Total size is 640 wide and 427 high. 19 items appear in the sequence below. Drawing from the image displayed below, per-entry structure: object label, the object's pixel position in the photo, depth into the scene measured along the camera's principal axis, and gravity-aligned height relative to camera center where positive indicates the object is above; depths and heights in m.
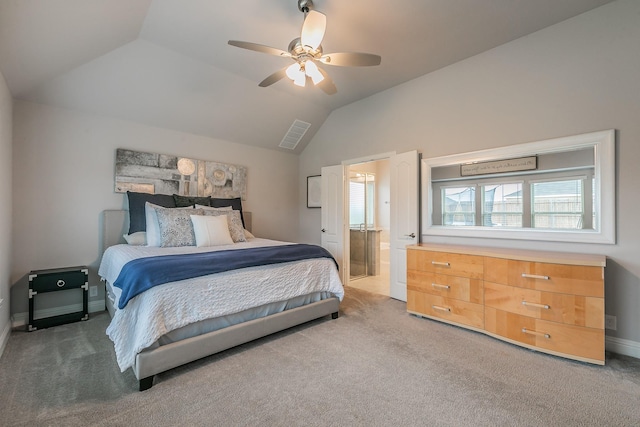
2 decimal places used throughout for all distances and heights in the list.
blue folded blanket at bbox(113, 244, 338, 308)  1.86 -0.39
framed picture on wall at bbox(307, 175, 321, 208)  5.05 +0.45
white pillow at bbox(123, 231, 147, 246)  3.11 -0.27
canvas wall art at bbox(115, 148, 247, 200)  3.44 +0.56
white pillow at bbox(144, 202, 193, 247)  3.04 -0.13
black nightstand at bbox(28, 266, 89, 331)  2.65 -0.70
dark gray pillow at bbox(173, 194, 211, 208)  3.63 +0.20
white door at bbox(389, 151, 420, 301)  3.55 +0.03
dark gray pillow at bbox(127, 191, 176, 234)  3.26 +0.08
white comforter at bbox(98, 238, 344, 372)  1.82 -0.64
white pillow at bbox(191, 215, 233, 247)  3.12 -0.18
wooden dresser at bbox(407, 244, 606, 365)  2.10 -0.70
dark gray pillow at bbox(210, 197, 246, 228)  4.02 +0.18
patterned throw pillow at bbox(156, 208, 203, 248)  3.01 -0.15
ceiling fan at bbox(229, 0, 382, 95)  2.02 +1.32
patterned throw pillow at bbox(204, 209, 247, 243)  3.56 -0.13
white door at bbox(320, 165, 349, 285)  4.47 +0.05
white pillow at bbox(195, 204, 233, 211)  3.64 +0.10
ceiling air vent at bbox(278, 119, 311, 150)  4.70 +1.44
